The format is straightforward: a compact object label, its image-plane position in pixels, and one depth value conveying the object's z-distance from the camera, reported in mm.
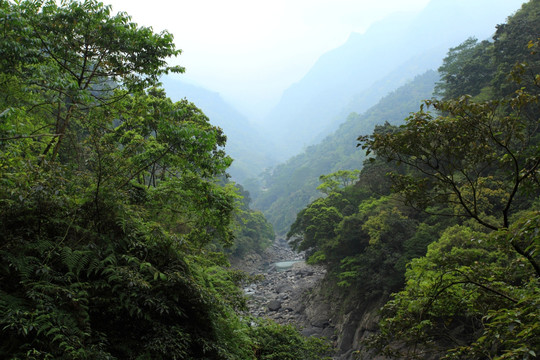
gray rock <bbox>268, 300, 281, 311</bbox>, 24169
